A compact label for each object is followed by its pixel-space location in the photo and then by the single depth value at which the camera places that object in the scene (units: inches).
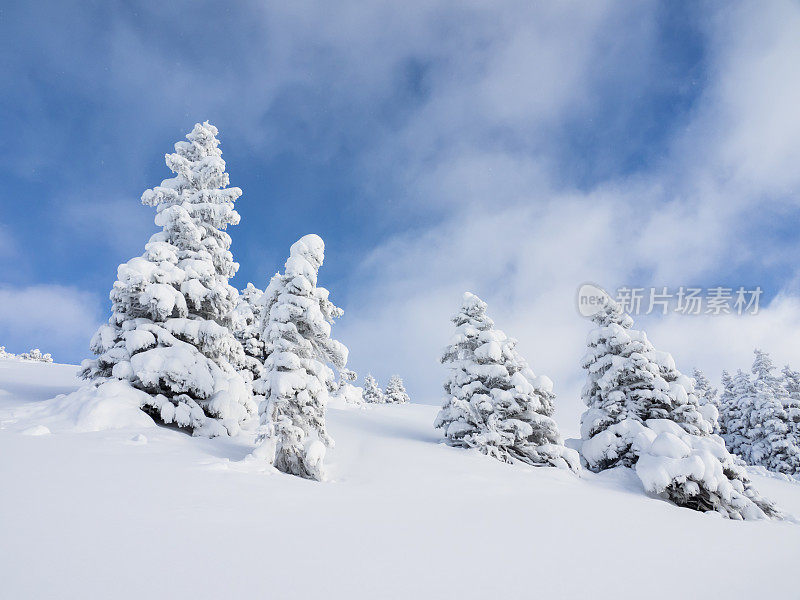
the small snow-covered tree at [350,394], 1211.9
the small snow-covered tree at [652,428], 456.4
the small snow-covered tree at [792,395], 1212.2
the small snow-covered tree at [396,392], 2064.5
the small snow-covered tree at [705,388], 1551.4
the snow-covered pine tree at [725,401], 1415.0
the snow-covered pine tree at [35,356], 1827.0
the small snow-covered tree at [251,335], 800.9
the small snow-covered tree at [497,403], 566.6
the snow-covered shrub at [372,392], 2080.5
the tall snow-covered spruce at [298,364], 361.7
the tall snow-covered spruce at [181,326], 450.0
